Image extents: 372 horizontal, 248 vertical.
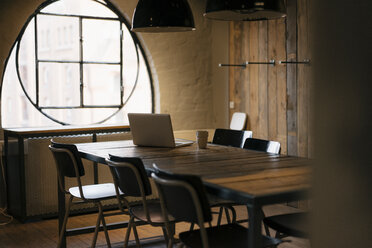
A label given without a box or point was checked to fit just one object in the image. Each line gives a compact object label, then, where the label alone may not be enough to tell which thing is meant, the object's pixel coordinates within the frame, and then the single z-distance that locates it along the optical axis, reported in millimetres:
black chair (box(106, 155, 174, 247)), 2539
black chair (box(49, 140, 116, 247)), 3166
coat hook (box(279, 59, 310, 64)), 4777
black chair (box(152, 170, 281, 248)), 2021
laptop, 3361
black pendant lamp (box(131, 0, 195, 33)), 3322
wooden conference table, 1914
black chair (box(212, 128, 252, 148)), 3805
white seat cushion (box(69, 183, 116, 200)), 3273
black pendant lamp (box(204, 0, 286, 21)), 2598
